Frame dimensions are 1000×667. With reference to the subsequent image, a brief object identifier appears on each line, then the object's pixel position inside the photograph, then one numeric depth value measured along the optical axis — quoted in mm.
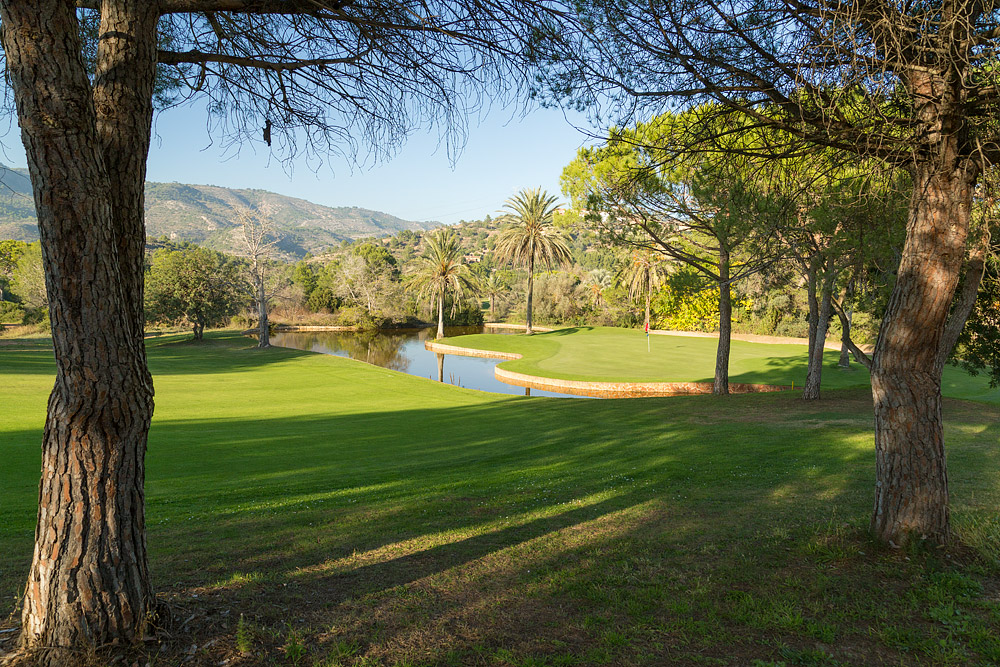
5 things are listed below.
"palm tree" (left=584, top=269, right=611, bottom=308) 49781
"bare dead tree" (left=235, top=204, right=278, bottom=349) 32125
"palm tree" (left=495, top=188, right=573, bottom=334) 41812
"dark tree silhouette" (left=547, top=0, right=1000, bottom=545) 3850
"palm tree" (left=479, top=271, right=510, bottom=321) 60125
